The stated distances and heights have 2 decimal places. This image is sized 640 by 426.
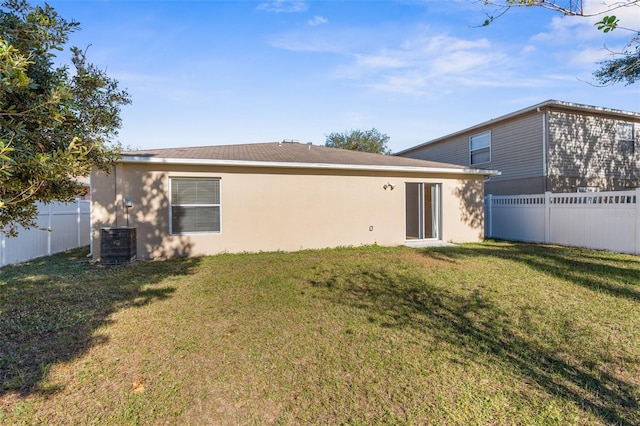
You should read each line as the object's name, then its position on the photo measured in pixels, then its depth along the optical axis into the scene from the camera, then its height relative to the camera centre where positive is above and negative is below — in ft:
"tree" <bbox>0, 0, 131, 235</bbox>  6.97 +2.44
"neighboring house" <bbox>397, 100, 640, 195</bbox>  40.40 +8.03
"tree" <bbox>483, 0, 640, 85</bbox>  9.84 +6.76
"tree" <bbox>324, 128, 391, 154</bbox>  109.81 +24.35
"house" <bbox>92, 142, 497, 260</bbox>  27.20 +1.35
